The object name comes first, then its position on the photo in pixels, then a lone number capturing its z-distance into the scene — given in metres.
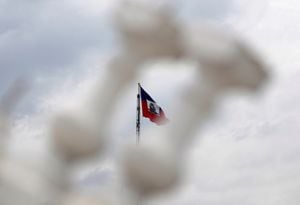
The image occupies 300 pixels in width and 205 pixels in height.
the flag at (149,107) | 28.74
